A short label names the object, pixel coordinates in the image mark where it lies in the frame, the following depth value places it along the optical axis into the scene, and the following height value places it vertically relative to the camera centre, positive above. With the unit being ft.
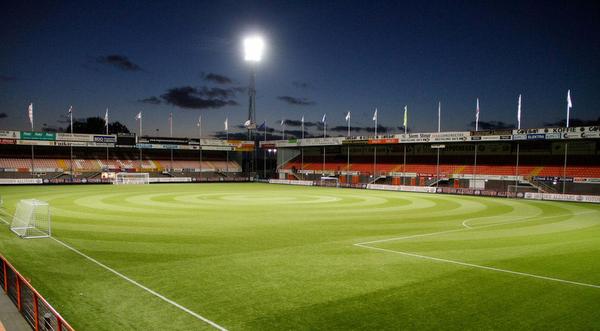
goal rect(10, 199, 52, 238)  55.62 -11.45
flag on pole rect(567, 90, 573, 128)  127.13 +19.16
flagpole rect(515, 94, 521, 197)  139.03 +14.47
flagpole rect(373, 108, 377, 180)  186.50 -4.29
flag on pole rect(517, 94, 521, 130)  139.64 +16.66
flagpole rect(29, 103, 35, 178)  160.04 +9.91
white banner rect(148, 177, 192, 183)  195.21 -12.44
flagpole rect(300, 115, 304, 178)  228.72 +0.62
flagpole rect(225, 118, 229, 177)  215.22 -6.78
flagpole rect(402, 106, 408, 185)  164.66 -3.34
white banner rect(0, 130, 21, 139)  168.66 +7.69
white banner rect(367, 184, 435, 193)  154.30 -11.98
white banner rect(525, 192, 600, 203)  119.03 -11.08
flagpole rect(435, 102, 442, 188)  159.84 -6.09
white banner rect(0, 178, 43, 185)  165.07 -12.04
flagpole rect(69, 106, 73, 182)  174.70 +18.11
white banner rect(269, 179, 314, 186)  197.13 -12.98
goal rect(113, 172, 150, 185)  186.62 -11.45
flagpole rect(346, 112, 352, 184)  187.73 -6.75
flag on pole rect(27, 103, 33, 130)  160.04 +16.32
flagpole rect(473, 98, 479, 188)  149.44 -5.67
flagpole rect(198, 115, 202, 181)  210.14 +8.46
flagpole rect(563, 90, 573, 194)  127.03 +18.22
